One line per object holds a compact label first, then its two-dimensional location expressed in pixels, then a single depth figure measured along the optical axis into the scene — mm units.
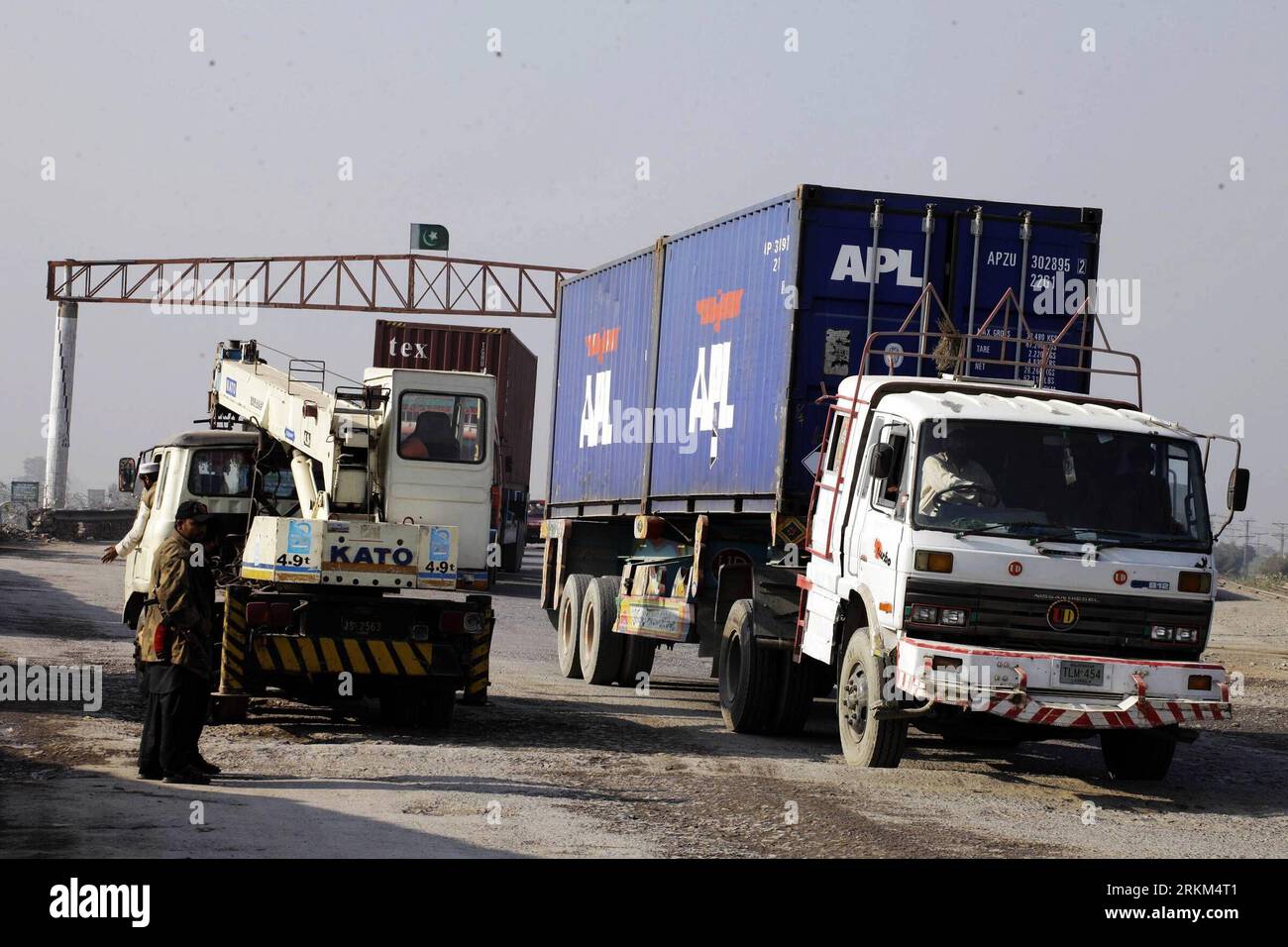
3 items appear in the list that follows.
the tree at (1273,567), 83362
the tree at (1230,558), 104812
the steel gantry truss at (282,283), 58344
